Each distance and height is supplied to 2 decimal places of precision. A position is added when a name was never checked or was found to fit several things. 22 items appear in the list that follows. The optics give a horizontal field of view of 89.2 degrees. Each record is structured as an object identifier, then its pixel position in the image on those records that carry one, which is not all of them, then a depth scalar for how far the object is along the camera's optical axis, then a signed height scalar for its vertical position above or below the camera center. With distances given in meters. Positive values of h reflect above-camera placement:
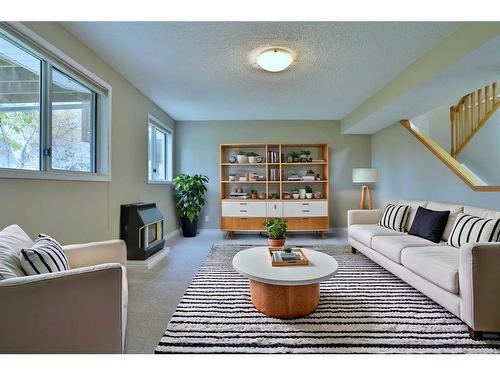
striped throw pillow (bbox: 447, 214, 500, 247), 1.99 -0.35
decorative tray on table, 1.98 -0.56
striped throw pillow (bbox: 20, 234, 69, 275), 1.26 -0.35
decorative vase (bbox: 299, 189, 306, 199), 4.98 -0.08
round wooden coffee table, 1.73 -0.71
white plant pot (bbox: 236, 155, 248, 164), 5.01 +0.63
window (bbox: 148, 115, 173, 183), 4.25 +0.72
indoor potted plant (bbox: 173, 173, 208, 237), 4.79 -0.17
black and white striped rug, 1.54 -0.94
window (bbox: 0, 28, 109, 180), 1.79 +0.64
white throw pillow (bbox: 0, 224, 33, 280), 1.17 -0.30
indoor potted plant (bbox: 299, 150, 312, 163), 4.99 +0.65
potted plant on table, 2.52 -0.44
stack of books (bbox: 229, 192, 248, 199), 4.97 -0.10
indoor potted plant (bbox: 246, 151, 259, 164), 5.02 +0.65
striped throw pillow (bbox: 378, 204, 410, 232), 3.17 -0.37
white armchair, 1.08 -0.54
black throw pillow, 2.62 -0.38
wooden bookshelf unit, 4.77 +0.05
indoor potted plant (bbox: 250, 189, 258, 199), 4.98 -0.08
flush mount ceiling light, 2.43 +1.29
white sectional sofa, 1.57 -0.61
